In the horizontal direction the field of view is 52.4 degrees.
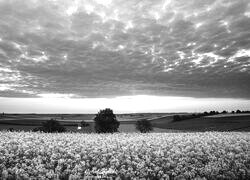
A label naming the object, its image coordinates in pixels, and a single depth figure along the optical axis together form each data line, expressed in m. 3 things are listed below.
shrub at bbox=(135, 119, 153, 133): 64.88
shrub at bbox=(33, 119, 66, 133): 48.66
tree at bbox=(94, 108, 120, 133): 45.66
